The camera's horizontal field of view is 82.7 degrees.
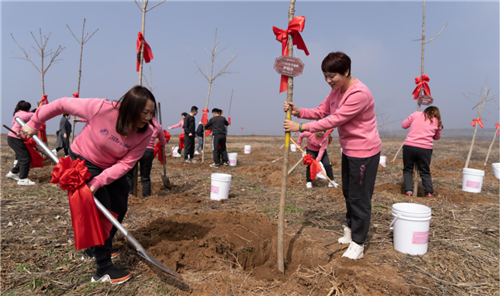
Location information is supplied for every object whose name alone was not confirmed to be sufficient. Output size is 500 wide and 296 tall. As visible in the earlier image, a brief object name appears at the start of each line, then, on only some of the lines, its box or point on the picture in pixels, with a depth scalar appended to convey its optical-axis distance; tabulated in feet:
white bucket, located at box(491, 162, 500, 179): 27.84
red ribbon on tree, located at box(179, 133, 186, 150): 36.54
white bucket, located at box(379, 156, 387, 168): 32.81
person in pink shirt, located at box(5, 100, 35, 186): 19.93
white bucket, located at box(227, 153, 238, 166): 34.46
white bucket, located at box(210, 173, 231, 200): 18.03
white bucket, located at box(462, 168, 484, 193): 21.03
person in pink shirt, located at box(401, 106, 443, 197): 18.15
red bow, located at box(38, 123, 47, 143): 27.49
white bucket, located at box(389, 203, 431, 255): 10.25
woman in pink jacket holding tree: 9.07
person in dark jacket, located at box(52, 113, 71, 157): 32.42
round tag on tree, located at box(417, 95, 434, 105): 17.89
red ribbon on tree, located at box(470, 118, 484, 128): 28.88
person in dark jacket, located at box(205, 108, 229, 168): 33.96
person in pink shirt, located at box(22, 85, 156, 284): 7.91
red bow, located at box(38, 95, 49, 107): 25.43
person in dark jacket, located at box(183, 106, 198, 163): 36.73
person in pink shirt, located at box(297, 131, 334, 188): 21.48
